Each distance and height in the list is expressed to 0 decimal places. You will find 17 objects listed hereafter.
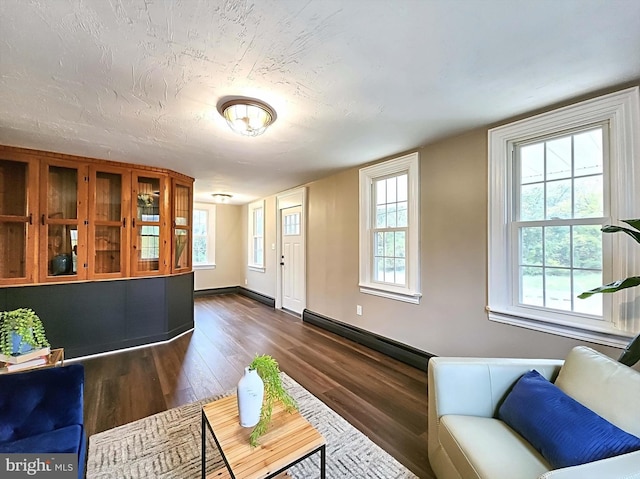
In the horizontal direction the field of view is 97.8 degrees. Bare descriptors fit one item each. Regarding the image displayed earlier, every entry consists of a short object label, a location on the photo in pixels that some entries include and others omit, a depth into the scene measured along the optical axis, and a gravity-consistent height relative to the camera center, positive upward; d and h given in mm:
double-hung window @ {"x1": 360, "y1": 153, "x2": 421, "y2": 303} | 3035 +148
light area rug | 1594 -1312
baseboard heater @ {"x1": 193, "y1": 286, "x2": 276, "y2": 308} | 5832 -1218
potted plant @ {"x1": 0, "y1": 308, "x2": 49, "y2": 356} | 1871 -628
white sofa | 1091 -771
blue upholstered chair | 1280 -850
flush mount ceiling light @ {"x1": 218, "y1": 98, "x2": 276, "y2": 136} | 1992 +946
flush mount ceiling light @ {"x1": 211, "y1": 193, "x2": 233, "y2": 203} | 5660 +946
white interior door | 4984 -330
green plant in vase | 1373 -709
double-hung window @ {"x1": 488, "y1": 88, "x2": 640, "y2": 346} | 1793 +187
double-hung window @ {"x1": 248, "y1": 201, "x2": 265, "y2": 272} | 6297 +132
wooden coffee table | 1106 -890
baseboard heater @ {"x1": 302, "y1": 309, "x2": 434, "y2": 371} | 2945 -1236
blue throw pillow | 1039 -766
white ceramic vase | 1294 -728
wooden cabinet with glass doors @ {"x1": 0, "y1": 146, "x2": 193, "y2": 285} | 3020 +282
